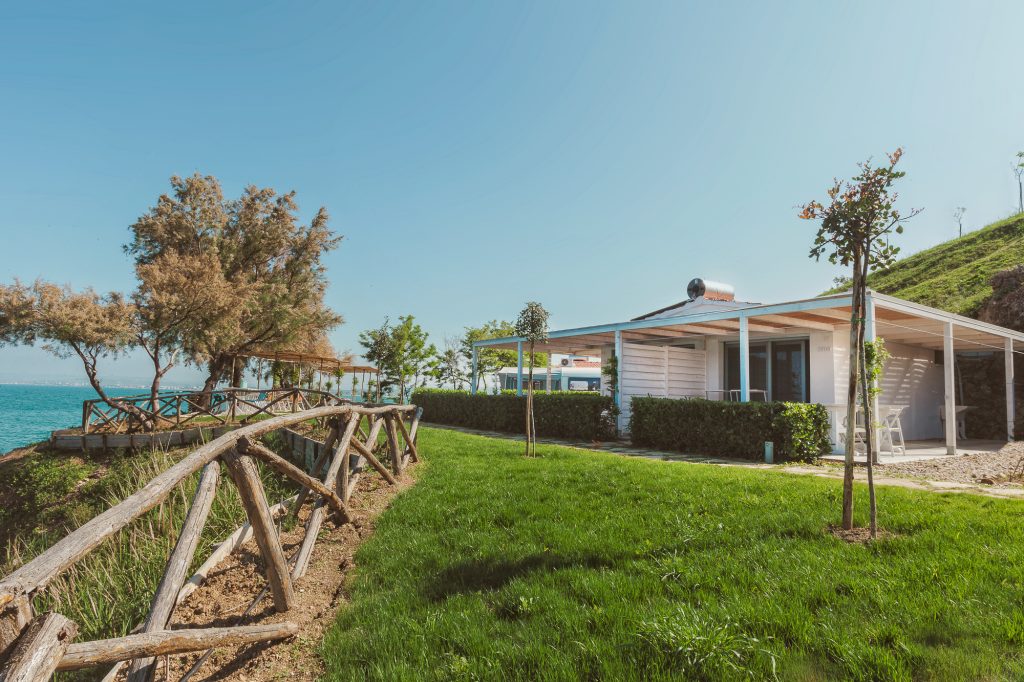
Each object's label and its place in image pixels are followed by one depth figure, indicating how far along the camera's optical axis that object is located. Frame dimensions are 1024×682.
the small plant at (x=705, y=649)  2.15
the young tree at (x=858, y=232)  4.07
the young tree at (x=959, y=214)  42.00
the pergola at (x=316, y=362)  22.68
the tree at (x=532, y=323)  10.10
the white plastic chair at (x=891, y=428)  10.10
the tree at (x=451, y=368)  34.25
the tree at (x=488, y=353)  34.50
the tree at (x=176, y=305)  16.92
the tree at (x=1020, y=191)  38.94
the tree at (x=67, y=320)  15.31
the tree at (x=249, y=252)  21.30
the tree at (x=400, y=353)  26.38
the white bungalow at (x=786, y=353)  10.71
